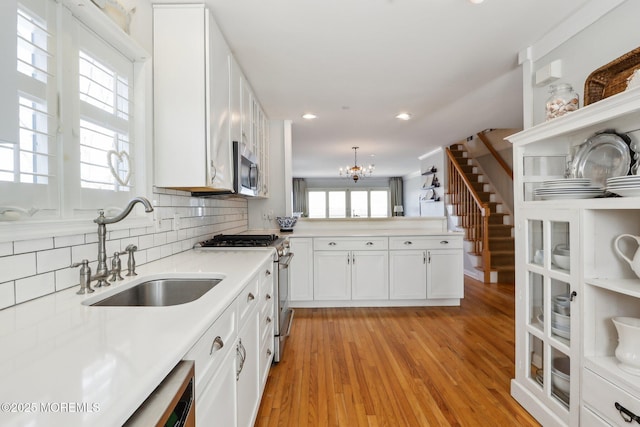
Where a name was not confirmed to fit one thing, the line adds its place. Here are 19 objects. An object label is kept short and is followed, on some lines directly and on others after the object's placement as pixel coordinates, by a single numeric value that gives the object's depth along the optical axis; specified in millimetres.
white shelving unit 1315
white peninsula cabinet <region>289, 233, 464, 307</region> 3619
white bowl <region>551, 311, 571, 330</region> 1565
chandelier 7298
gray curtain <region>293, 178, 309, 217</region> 12000
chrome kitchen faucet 1174
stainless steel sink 1386
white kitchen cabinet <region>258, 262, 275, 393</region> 1792
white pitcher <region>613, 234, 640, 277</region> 1272
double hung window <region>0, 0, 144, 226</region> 975
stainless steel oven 2326
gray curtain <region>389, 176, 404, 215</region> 12070
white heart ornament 1453
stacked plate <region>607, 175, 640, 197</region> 1233
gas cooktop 2387
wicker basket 1477
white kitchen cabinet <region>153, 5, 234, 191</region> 1833
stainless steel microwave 2387
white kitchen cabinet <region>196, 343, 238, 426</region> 879
